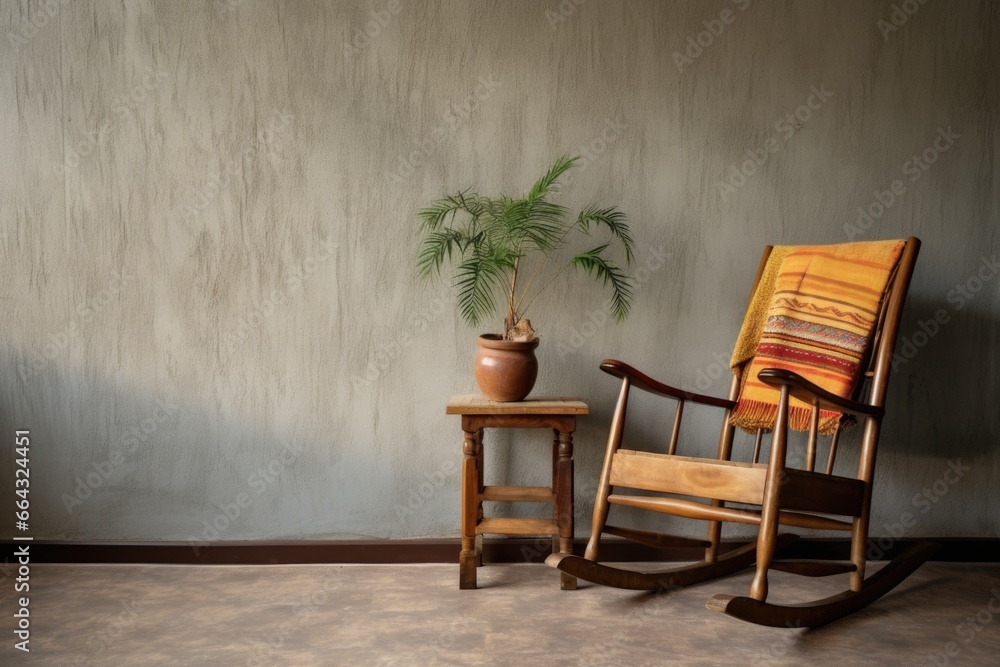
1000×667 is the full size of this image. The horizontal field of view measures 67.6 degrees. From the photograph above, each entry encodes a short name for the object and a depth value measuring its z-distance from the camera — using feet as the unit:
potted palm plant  7.57
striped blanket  7.19
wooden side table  7.39
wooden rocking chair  5.98
